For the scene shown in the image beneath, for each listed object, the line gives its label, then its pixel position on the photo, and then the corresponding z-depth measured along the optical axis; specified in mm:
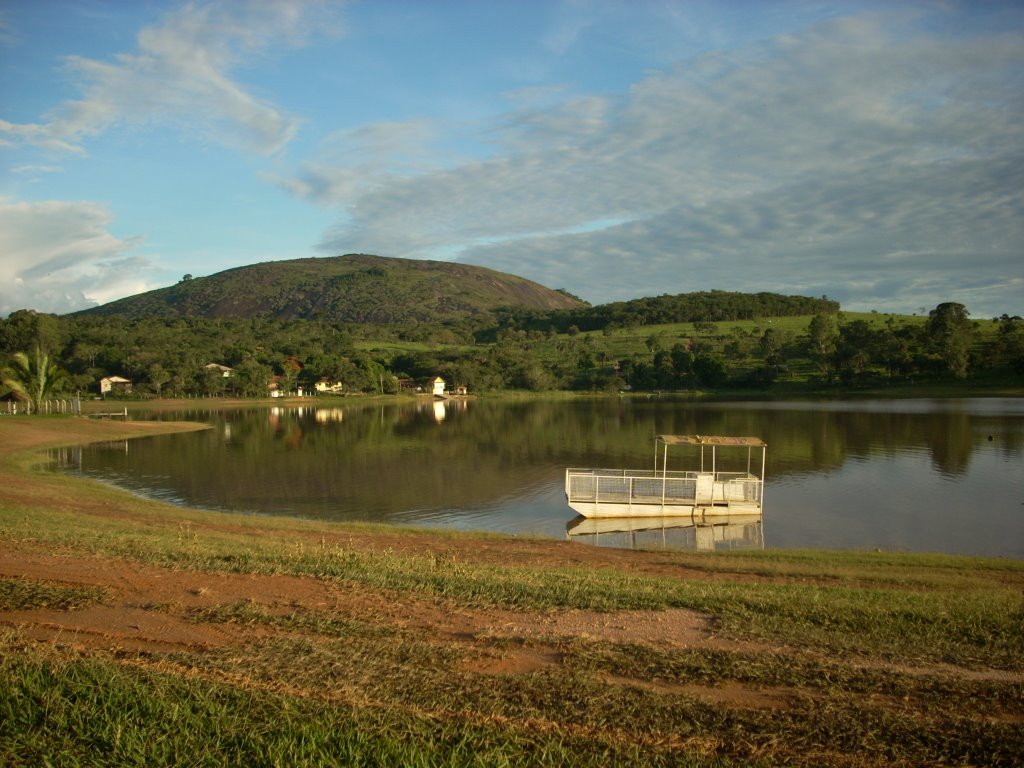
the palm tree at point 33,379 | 61500
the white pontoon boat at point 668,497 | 25109
